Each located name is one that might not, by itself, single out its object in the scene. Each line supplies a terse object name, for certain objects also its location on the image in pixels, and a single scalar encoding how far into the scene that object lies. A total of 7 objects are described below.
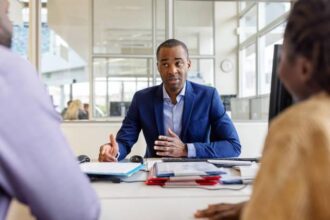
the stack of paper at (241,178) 1.16
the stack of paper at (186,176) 1.15
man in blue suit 2.08
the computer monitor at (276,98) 1.15
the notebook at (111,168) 1.24
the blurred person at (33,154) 0.63
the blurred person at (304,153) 0.53
